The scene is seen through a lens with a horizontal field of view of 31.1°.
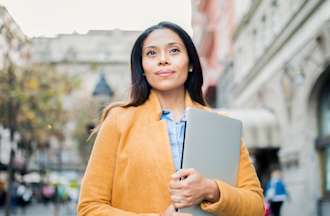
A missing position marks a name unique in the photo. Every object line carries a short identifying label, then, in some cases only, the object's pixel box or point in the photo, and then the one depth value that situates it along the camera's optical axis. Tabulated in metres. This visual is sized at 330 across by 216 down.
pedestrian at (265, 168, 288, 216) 13.75
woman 1.98
